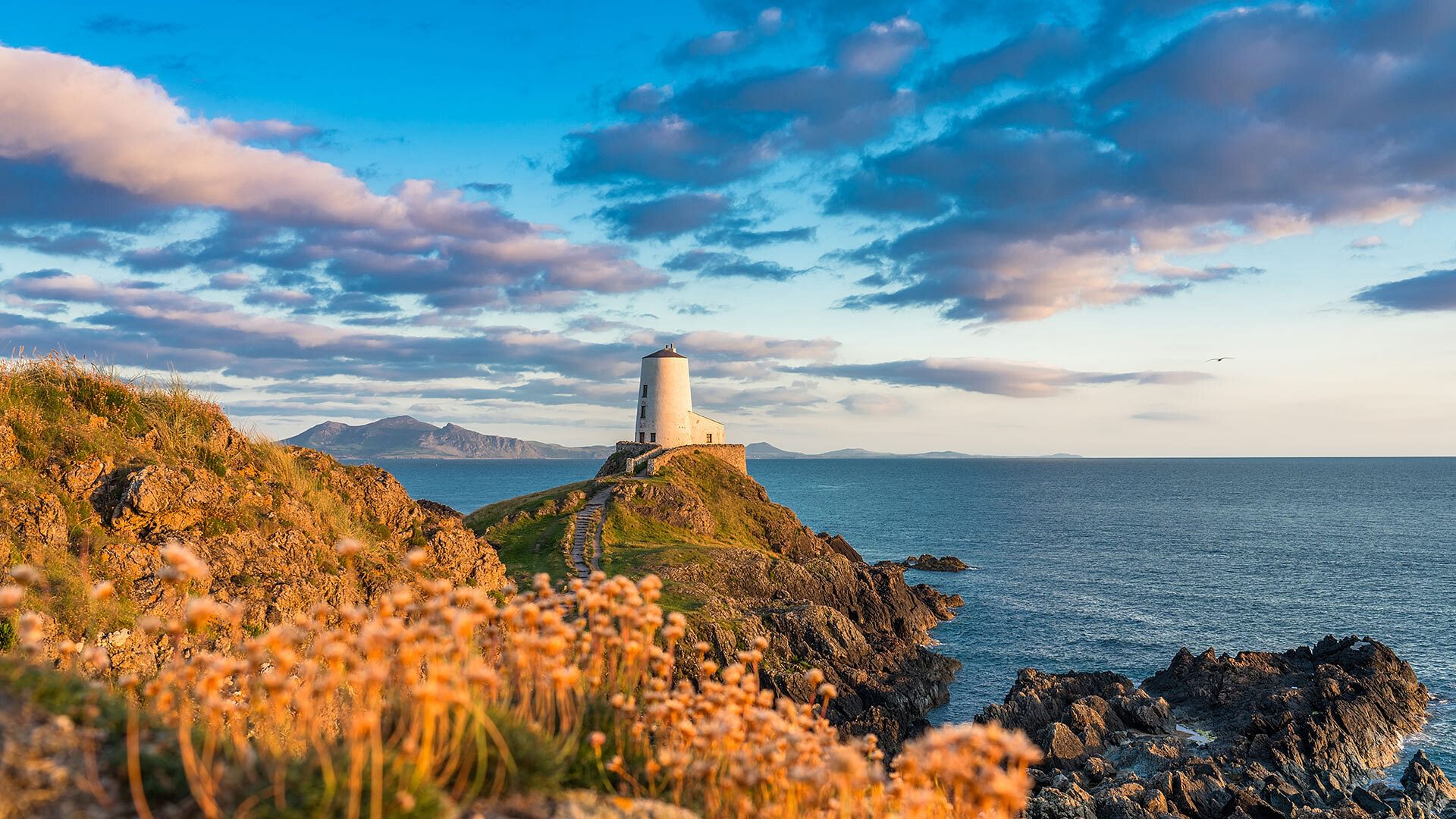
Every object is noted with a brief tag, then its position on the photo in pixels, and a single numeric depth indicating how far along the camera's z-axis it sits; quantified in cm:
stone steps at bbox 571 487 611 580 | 4311
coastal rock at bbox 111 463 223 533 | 1573
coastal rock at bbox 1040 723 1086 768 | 2992
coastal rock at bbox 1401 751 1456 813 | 2619
